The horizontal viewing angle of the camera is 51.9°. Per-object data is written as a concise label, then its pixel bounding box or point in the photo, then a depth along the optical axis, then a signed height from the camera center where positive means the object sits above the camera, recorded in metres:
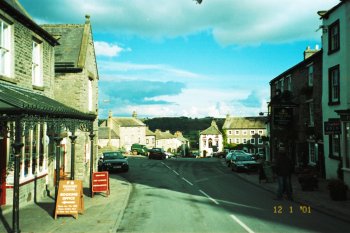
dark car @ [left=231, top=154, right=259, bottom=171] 29.58 -2.76
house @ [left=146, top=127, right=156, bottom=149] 115.07 -2.61
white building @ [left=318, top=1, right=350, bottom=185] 19.08 +2.65
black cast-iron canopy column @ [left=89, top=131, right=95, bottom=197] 16.08 -1.22
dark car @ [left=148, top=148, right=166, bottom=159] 52.06 -3.34
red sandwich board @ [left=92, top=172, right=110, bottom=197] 16.09 -2.29
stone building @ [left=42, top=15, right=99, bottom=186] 21.83 +3.14
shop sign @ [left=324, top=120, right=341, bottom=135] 18.98 +0.17
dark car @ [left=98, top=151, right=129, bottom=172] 29.31 -2.68
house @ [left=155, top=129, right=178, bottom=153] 120.32 -3.43
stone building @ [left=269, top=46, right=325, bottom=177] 25.86 +1.34
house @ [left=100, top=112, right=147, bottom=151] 105.47 -0.29
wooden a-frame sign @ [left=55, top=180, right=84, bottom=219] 11.57 -2.18
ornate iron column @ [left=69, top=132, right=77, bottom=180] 13.89 -1.05
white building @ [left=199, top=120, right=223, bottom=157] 102.12 -2.65
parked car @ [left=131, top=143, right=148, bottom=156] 72.10 -4.04
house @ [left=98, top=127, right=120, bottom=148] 87.31 -1.48
